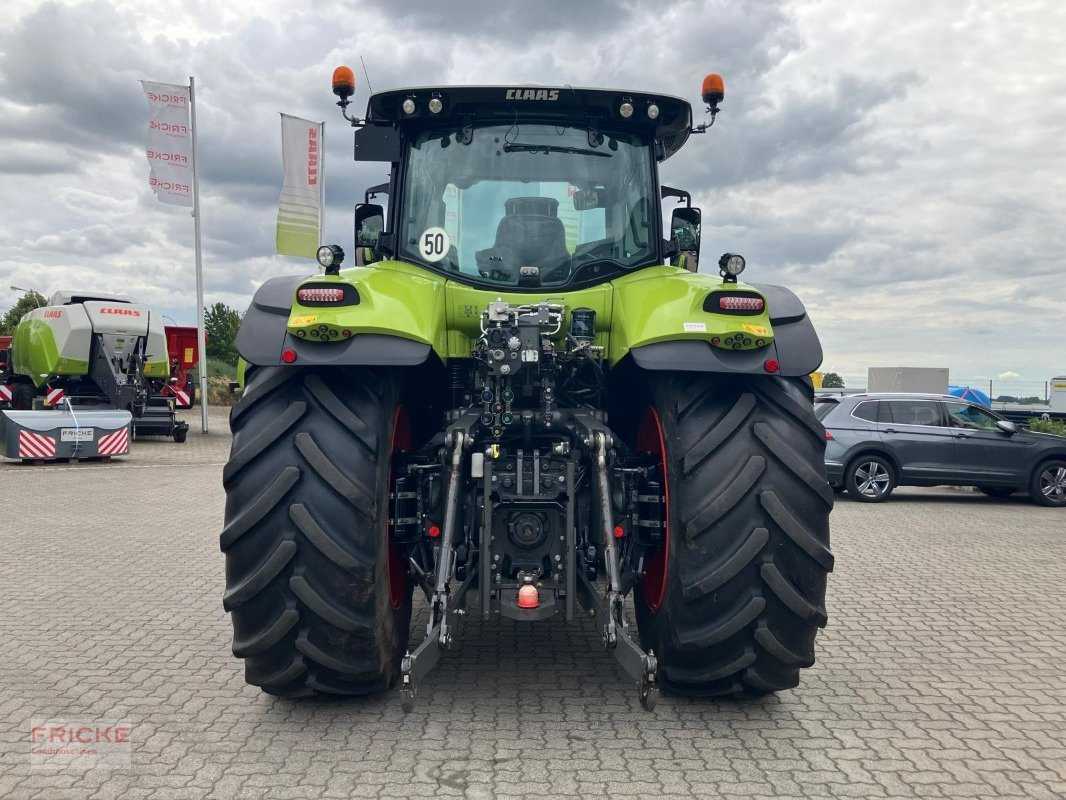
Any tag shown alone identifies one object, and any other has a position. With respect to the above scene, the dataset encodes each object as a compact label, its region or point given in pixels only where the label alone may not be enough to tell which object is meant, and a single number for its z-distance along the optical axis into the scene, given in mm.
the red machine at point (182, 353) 23688
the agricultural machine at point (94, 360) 19672
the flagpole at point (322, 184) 21031
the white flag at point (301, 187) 19922
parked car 14008
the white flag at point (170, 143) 22453
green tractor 3822
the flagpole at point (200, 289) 22912
